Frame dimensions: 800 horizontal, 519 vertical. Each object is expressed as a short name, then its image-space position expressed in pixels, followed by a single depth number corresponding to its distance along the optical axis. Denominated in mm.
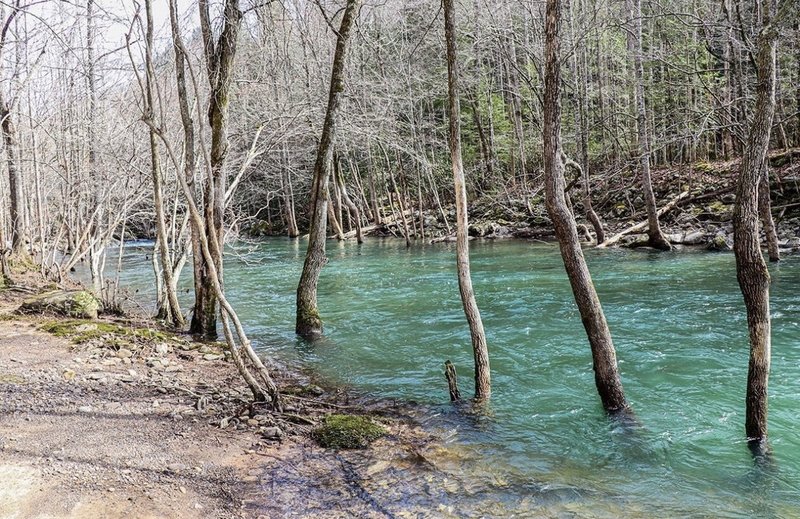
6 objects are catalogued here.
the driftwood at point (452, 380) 5996
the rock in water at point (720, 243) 17312
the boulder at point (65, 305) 9572
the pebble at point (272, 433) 4969
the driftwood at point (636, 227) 20038
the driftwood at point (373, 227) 31031
